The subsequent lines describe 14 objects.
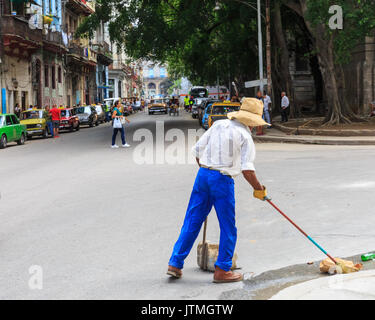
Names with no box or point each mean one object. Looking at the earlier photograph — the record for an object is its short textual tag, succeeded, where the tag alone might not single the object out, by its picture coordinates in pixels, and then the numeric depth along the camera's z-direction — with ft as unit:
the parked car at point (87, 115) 133.90
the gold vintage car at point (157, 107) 212.64
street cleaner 17.06
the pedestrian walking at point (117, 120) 66.90
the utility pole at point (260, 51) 91.29
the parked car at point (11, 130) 79.05
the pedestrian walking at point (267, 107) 84.33
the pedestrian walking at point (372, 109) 91.81
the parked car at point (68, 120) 115.25
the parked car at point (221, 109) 85.25
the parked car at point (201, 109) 112.04
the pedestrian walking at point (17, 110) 116.90
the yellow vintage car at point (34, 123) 97.76
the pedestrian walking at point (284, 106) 98.68
